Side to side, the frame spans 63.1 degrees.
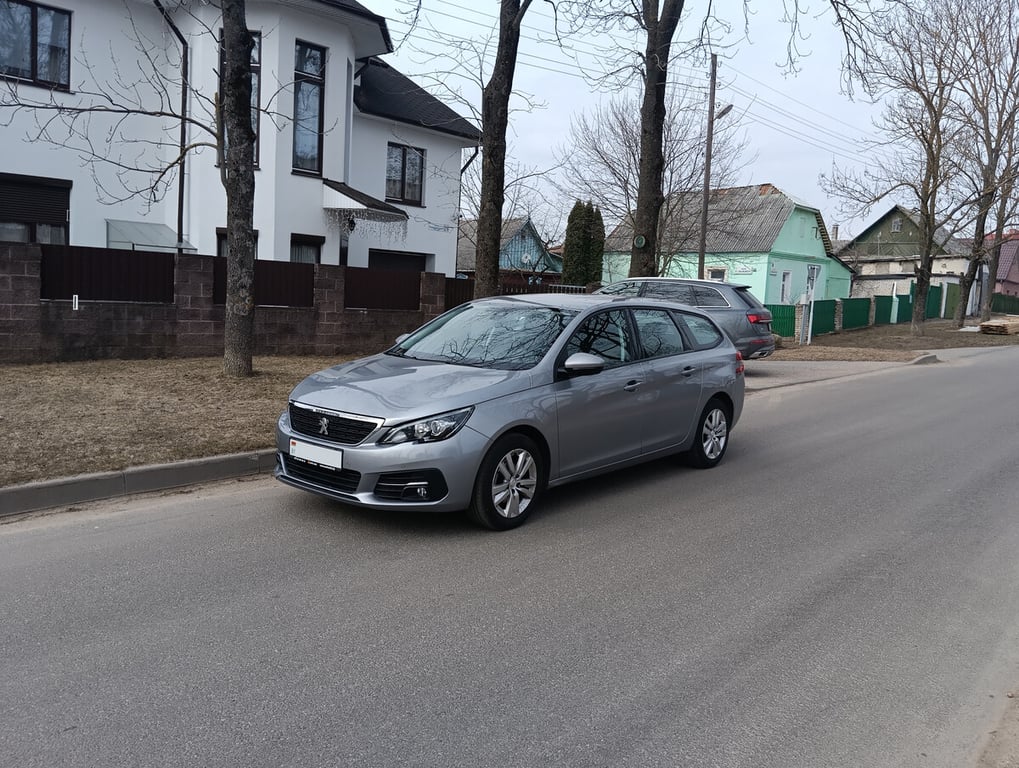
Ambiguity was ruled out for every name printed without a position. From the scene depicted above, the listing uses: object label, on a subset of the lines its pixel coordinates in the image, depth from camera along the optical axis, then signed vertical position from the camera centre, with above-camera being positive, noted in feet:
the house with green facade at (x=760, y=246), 130.93 +11.95
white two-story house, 54.29 +10.86
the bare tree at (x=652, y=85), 49.39 +13.50
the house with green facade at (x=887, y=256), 179.63 +16.27
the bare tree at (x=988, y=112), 95.71 +26.79
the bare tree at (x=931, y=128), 89.76 +21.99
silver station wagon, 17.75 -2.41
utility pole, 77.36 +14.95
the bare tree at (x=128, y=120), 54.49 +11.01
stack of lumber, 102.27 +0.78
